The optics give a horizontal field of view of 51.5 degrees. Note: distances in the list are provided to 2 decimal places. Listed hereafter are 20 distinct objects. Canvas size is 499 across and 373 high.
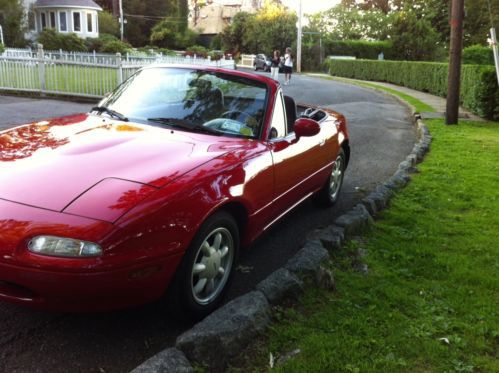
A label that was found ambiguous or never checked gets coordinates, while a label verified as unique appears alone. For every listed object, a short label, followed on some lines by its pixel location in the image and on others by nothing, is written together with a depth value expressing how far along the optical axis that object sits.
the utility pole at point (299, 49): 44.62
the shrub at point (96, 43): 37.94
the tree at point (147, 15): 64.06
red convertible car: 2.57
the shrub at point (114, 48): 31.80
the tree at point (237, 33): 55.88
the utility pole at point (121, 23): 54.76
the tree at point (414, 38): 45.62
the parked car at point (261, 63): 43.30
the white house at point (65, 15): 45.56
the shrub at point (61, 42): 32.53
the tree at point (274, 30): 52.53
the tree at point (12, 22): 35.25
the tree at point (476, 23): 38.25
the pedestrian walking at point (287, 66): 27.02
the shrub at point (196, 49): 44.17
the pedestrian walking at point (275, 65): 27.92
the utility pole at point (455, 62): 13.27
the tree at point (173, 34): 58.91
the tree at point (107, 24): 54.34
